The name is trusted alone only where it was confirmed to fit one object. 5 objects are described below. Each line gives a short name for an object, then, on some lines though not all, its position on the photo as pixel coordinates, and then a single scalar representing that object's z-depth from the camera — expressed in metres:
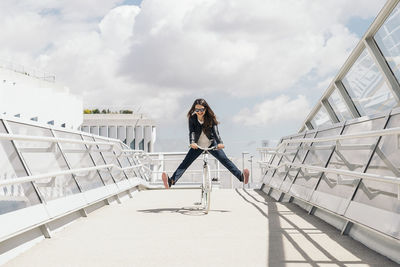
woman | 7.42
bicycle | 7.30
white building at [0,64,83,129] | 28.47
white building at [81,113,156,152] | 53.56
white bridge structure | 3.95
